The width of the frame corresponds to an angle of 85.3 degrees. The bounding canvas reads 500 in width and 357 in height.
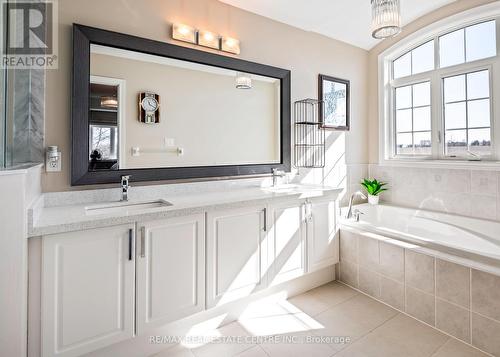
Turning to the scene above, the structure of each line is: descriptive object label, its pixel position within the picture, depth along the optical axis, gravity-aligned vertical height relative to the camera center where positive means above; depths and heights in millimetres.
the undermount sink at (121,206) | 1738 -152
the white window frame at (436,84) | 2551 +1098
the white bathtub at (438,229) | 1860 -443
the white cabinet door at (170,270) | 1575 -530
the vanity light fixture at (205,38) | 2133 +1209
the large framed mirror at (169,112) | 1821 +570
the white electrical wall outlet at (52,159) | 1693 +158
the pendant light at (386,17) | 1826 +1124
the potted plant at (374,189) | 3355 -75
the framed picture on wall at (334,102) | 3053 +957
